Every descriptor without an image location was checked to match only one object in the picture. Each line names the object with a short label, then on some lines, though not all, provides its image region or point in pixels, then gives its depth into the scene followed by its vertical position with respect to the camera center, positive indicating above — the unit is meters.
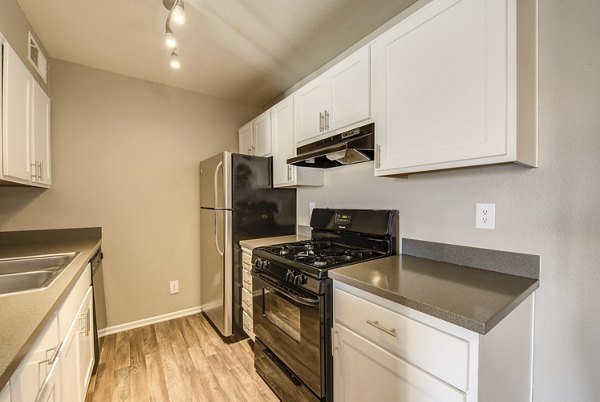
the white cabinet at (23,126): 1.44 +0.47
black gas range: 1.37 -0.57
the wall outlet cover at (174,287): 2.84 -0.97
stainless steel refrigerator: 2.36 -0.19
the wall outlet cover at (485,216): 1.29 -0.09
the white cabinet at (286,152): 2.27 +0.41
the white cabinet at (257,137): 2.59 +0.66
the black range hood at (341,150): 1.54 +0.31
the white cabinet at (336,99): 1.58 +0.68
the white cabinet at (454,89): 1.00 +0.48
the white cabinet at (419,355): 0.86 -0.60
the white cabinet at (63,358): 0.77 -0.63
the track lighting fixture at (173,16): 1.46 +1.05
